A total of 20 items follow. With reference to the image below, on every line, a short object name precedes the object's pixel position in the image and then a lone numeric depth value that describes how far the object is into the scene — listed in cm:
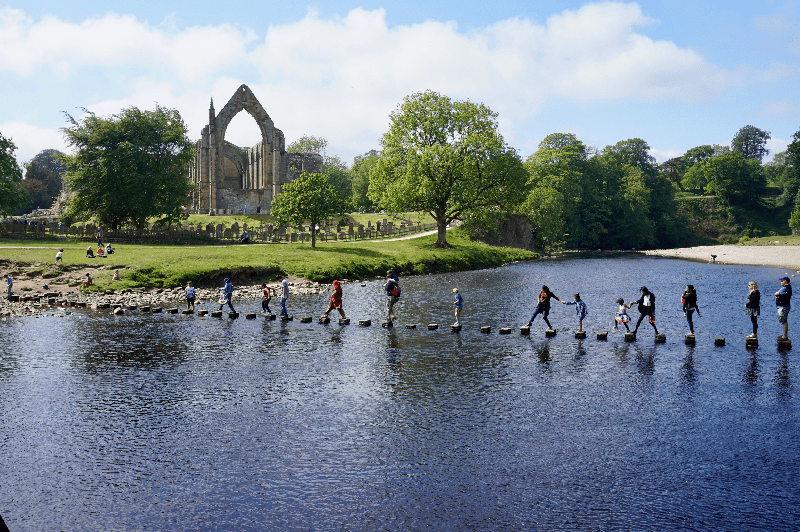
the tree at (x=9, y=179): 7375
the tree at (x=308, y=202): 7012
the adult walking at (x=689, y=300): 2927
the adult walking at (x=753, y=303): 2814
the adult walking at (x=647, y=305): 2994
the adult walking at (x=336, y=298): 3550
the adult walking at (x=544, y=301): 3231
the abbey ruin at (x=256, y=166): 11206
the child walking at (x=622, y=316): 3059
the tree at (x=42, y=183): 14225
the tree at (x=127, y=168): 7719
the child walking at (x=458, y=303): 3359
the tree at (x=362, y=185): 14188
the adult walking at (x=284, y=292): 3678
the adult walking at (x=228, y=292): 3781
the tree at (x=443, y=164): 7944
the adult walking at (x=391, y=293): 3519
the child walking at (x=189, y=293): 3841
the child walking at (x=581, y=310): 3160
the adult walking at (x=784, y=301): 2755
